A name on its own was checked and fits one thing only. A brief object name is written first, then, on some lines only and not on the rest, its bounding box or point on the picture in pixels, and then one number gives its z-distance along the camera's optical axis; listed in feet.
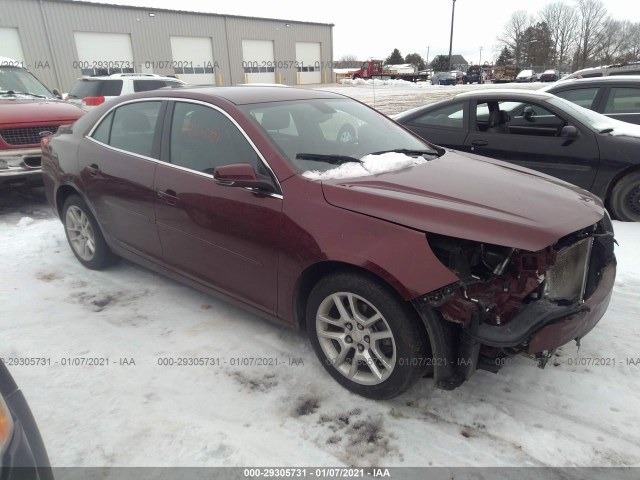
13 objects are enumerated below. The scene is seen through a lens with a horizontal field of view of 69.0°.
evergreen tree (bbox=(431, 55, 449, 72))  232.12
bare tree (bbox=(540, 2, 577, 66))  216.54
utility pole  138.65
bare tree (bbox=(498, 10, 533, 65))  217.36
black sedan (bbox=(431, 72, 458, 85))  146.28
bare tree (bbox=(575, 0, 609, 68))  203.41
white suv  34.94
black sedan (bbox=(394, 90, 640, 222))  17.26
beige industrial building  83.87
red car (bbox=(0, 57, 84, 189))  20.06
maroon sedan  7.54
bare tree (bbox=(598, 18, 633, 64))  197.88
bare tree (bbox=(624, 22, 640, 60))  193.16
